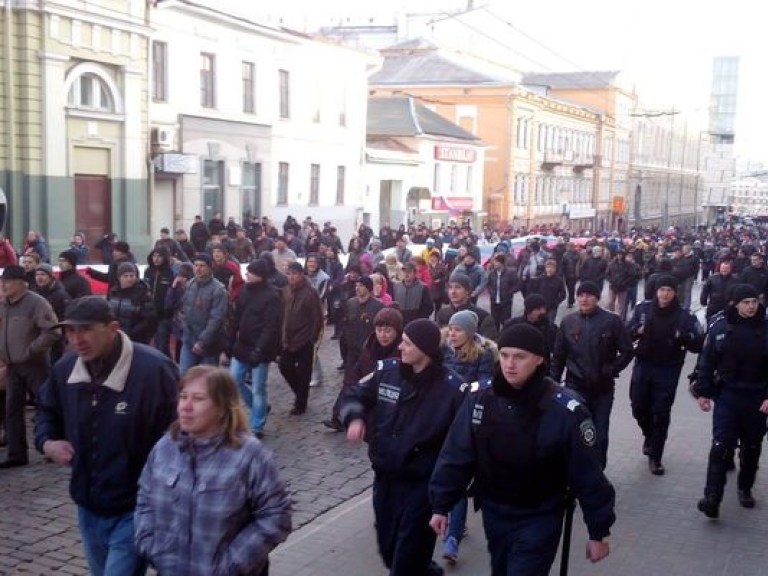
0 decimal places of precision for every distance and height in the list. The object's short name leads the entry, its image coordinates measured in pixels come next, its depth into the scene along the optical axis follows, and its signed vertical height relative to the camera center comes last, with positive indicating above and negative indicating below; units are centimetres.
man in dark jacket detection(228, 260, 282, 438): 903 -146
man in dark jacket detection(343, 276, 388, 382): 961 -136
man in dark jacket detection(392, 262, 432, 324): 1191 -139
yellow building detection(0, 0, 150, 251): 2133 +141
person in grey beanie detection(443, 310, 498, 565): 644 -117
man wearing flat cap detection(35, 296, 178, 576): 436 -113
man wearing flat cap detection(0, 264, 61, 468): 765 -136
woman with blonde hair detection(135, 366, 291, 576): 361 -122
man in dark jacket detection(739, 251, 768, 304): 1508 -121
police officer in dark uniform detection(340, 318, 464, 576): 512 -138
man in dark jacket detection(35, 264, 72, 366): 917 -113
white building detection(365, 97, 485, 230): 3959 +101
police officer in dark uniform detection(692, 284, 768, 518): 721 -143
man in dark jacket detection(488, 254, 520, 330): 1461 -149
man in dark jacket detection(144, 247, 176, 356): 1112 -132
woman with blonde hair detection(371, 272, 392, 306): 1052 -116
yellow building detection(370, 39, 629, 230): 5281 +410
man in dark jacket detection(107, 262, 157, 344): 941 -126
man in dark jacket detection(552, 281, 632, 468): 782 -135
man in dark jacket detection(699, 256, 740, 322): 1423 -134
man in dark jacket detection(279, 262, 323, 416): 1003 -150
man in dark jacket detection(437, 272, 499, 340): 841 -99
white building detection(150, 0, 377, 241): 2639 +204
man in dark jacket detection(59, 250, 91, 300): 993 -109
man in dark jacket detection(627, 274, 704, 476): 830 -138
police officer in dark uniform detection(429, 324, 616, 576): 438 -128
